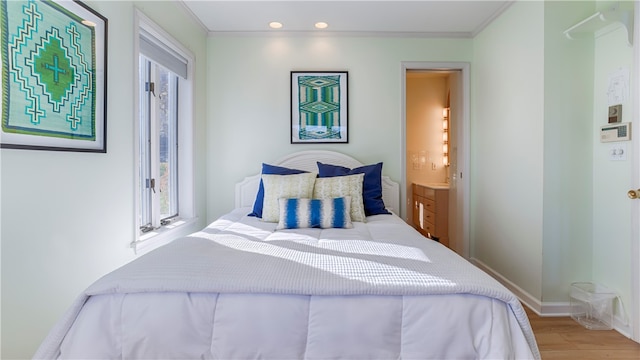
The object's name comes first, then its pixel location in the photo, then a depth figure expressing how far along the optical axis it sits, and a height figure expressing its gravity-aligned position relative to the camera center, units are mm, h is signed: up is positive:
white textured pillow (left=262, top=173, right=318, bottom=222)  2633 -128
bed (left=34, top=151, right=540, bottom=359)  1210 -513
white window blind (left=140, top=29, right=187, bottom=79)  2408 +912
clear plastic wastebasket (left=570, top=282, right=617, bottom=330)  2311 -900
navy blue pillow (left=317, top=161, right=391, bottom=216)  2928 -72
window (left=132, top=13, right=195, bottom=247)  2543 +316
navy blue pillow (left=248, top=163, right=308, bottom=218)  2828 -3
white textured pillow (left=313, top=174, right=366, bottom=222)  2705 -137
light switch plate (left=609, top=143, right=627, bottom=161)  2215 +139
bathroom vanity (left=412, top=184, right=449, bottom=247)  4230 -485
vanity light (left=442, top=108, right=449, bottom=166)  5000 +570
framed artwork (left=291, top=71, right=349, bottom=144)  3486 +665
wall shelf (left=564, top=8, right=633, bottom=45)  2098 +958
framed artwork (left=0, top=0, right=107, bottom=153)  1412 +448
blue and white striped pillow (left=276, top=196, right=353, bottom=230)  2387 -292
